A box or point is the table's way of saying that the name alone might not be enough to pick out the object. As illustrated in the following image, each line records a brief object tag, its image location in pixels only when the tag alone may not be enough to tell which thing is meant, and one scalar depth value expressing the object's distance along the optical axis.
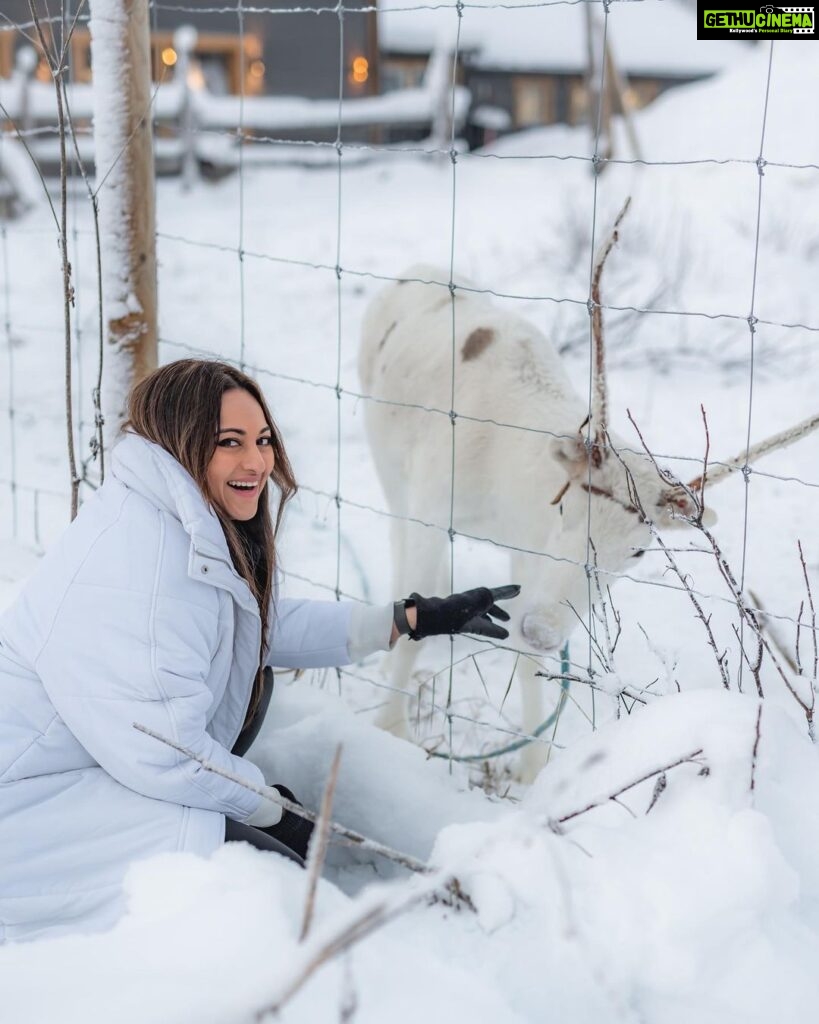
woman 1.97
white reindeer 2.95
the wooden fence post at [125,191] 3.12
